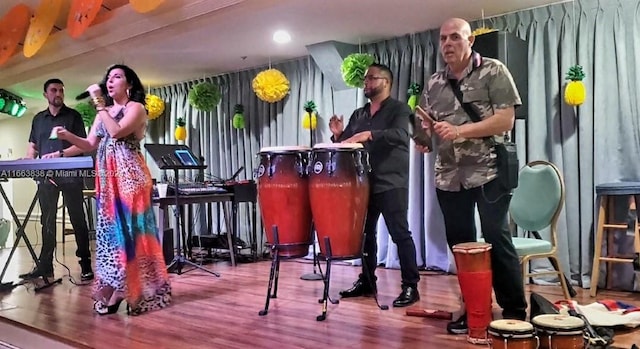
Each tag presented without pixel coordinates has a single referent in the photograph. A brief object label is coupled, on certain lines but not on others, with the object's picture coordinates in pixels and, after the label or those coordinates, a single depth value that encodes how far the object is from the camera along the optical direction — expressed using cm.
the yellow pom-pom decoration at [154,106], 638
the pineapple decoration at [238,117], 595
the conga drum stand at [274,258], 291
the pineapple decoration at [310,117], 524
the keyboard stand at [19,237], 387
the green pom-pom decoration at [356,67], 450
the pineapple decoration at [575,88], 370
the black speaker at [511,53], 365
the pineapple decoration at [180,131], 644
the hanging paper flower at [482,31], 372
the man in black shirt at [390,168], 318
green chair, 307
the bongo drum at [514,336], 194
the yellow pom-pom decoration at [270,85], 524
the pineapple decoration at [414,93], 445
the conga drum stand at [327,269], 285
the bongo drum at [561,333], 194
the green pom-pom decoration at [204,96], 584
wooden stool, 340
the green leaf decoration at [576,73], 372
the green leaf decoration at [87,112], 687
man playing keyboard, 386
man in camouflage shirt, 239
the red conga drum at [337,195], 285
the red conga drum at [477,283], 237
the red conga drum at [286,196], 290
